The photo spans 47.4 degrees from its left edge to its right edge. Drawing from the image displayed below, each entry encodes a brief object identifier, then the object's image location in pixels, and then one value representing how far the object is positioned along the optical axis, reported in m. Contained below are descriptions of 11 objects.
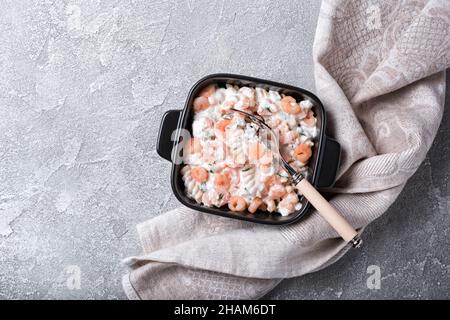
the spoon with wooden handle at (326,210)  1.30
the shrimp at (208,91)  1.37
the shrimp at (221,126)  1.33
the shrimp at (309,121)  1.36
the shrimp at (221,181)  1.33
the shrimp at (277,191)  1.34
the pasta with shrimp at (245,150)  1.32
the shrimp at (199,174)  1.34
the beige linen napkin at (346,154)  1.36
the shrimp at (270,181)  1.33
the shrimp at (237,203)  1.35
